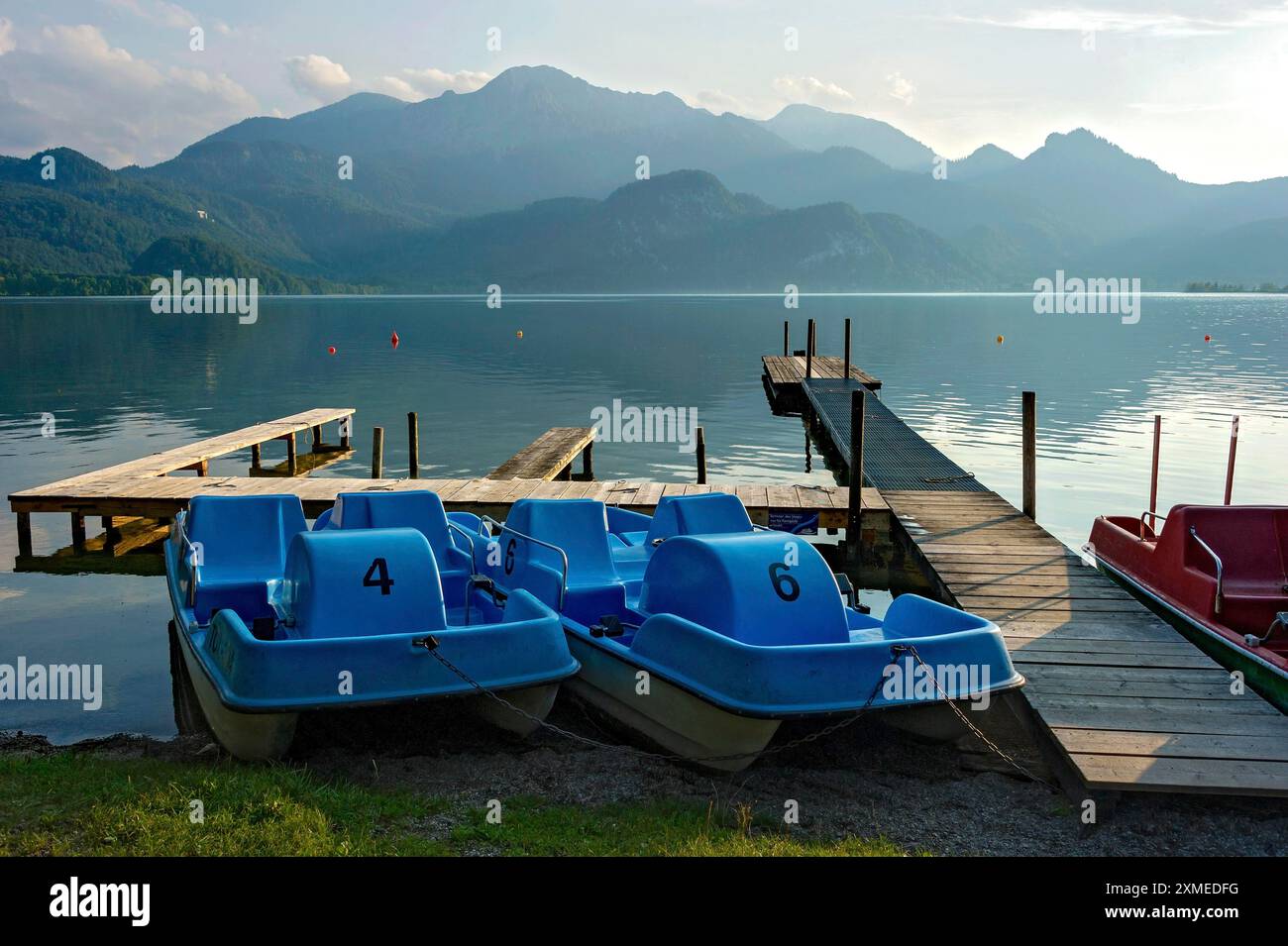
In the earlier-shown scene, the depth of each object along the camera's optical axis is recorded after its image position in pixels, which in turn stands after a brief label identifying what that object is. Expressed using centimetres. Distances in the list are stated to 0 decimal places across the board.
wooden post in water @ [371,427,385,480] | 2211
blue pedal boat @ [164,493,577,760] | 818
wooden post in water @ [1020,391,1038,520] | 1677
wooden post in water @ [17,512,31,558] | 1781
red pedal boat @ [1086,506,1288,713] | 987
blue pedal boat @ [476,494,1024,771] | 798
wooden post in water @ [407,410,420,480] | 2244
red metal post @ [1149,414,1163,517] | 1468
